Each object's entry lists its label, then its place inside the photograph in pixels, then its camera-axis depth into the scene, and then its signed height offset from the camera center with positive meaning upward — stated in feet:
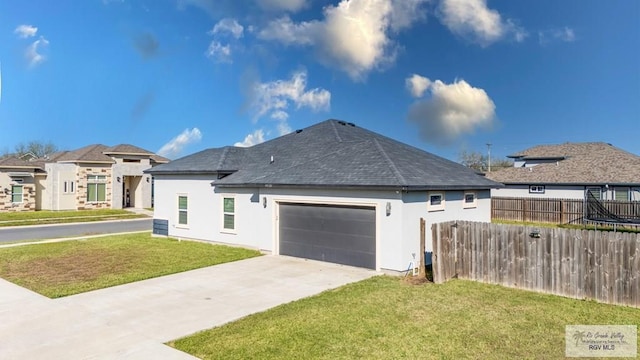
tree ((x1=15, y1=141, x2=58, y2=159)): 203.62 +20.20
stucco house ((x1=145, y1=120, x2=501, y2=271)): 37.14 -1.56
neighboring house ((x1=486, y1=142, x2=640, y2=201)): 83.30 +1.57
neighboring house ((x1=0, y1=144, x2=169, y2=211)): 100.27 +1.37
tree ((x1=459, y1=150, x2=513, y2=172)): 221.25 +13.55
